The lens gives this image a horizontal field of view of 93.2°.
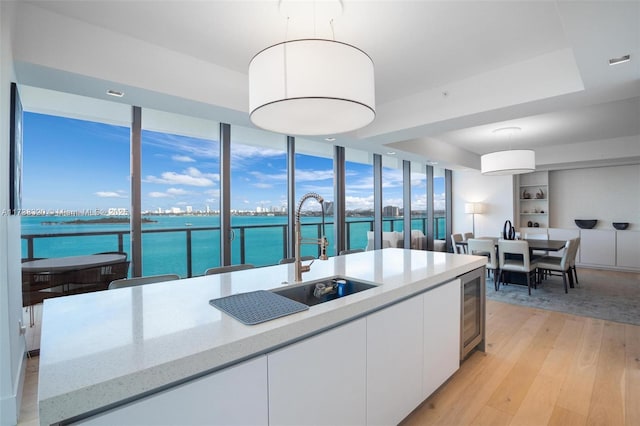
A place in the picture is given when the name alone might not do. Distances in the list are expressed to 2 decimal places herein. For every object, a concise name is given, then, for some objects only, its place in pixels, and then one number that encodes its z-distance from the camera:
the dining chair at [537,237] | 6.15
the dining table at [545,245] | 4.89
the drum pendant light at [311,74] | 1.48
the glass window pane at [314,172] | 4.64
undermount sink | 1.86
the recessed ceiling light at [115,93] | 2.56
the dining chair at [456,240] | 6.20
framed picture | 1.99
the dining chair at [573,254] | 5.00
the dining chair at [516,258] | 4.70
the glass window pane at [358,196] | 5.41
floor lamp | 7.73
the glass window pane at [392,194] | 6.16
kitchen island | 0.84
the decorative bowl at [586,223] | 6.99
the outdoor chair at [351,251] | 3.47
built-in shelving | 7.65
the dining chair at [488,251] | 4.96
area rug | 3.90
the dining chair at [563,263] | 4.79
